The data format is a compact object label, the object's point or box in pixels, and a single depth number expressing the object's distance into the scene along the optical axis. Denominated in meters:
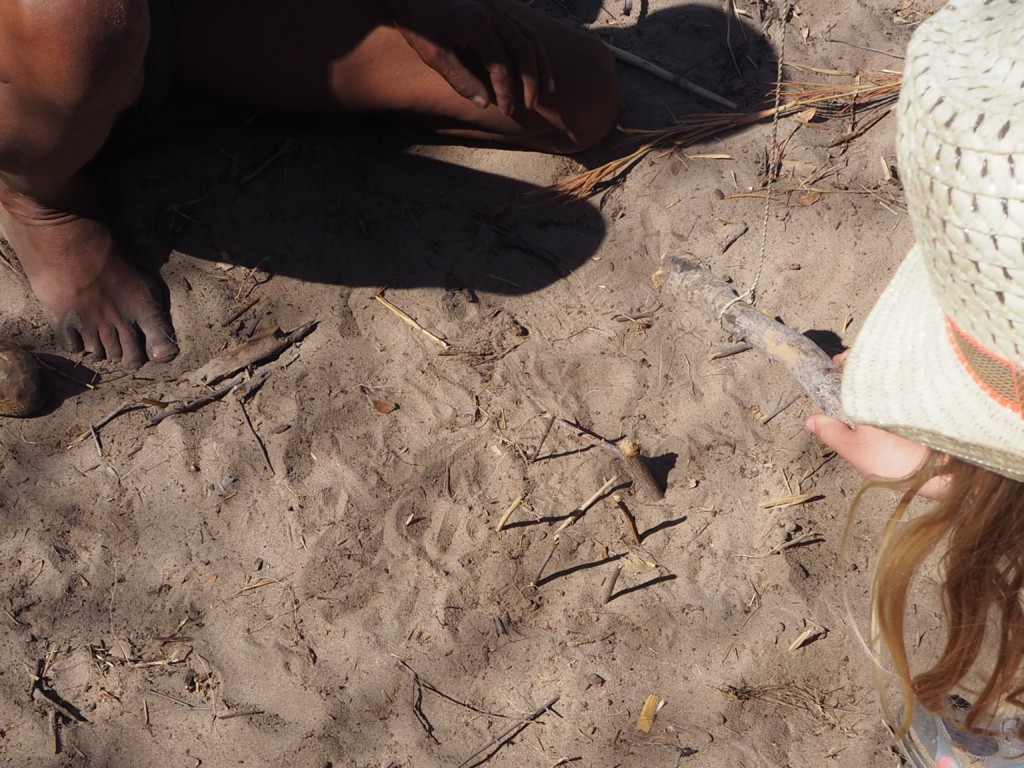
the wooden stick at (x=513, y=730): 1.88
